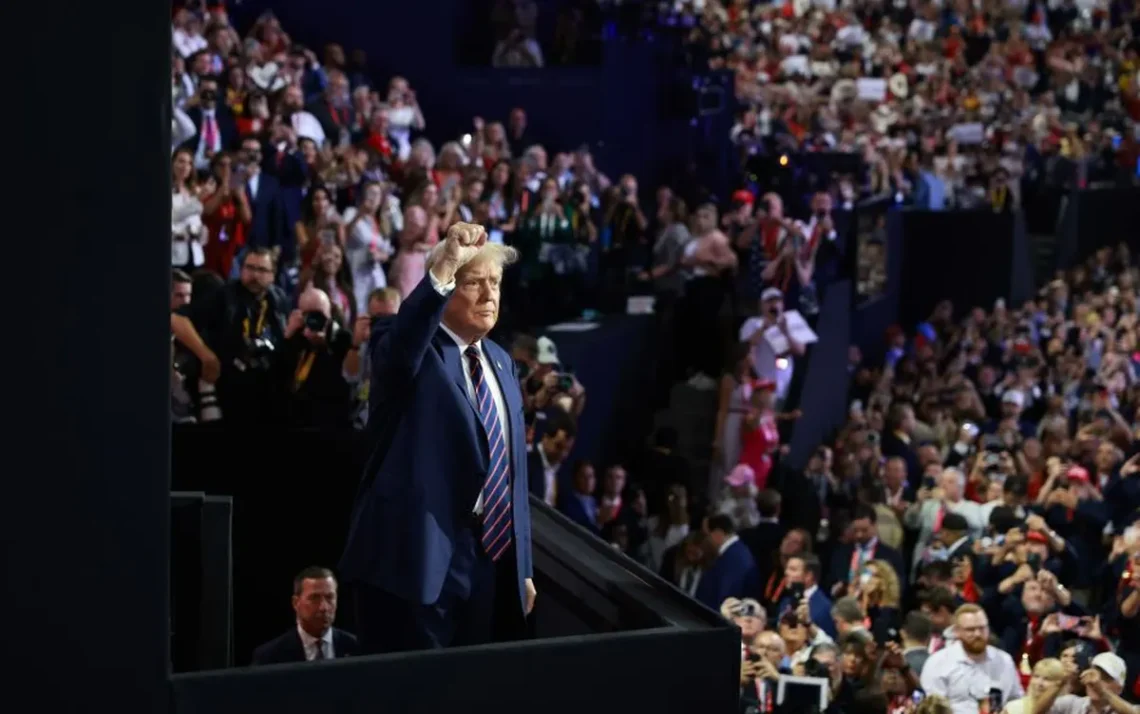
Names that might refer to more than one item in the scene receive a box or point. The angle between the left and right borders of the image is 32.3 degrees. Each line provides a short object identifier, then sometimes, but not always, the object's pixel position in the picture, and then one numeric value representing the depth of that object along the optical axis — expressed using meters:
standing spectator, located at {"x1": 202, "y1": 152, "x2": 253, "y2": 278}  10.94
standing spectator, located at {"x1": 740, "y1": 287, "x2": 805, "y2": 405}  13.69
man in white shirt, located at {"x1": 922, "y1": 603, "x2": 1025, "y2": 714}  8.15
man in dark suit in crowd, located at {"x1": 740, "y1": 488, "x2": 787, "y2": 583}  10.65
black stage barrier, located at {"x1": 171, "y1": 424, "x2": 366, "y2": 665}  5.93
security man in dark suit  5.11
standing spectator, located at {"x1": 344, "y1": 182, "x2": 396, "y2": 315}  11.39
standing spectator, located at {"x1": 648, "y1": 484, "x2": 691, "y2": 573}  11.27
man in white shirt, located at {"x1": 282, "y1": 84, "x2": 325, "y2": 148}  13.17
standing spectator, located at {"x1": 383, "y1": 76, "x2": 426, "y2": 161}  14.74
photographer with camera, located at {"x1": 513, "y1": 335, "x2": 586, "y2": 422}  10.63
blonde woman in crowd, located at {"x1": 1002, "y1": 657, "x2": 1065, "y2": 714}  7.73
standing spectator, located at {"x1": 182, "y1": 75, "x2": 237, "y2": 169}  12.61
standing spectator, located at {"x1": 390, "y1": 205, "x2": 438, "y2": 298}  11.20
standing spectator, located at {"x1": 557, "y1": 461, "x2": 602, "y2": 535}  10.80
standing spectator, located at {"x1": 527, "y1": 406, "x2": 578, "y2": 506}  10.32
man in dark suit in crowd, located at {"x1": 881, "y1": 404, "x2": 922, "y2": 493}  13.88
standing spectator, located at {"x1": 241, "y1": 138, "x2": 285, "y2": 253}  11.62
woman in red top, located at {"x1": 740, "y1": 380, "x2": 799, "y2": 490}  13.04
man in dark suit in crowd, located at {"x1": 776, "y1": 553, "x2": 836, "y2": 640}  9.44
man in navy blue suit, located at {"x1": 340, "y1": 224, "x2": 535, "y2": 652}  4.11
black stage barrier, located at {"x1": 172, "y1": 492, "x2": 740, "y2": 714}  3.43
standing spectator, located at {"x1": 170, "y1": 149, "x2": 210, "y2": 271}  10.69
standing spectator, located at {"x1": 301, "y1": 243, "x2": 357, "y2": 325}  9.63
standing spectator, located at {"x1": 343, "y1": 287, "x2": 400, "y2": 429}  8.12
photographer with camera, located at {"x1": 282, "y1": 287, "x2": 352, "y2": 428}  8.03
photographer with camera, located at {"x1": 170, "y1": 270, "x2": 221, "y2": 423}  8.06
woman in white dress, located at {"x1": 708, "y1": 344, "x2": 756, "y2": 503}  13.12
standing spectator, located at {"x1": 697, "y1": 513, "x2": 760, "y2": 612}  10.07
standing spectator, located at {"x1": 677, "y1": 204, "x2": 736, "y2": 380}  13.85
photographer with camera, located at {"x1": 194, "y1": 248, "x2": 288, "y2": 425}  8.12
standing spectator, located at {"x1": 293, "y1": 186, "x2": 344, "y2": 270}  10.66
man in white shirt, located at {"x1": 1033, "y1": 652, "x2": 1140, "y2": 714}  7.61
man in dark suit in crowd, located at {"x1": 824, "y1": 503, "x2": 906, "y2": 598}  10.84
